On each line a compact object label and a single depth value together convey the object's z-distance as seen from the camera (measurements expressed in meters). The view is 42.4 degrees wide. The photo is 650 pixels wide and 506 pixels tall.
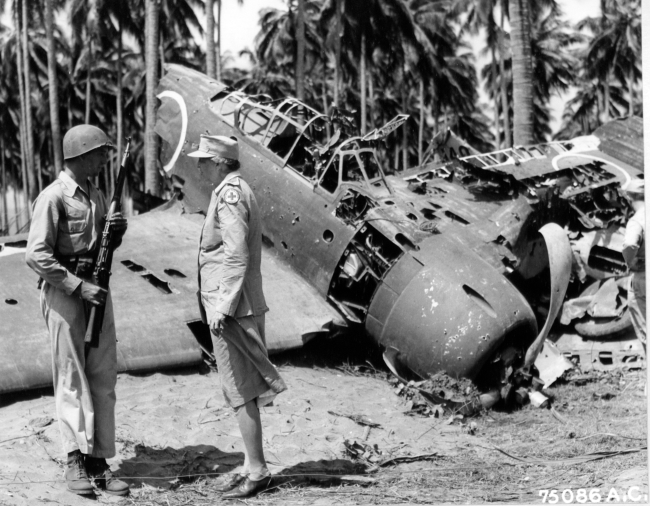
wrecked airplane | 7.91
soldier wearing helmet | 5.12
